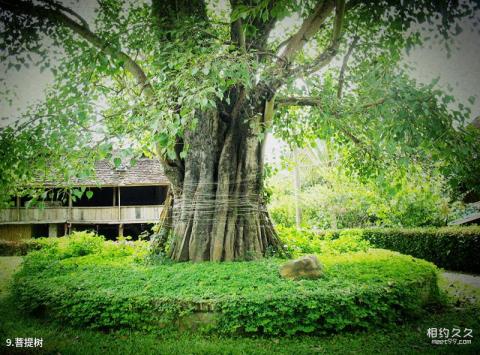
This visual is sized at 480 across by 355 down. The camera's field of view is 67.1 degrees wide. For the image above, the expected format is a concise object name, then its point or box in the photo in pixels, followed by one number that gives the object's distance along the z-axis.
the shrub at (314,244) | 8.01
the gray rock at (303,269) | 5.37
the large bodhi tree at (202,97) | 4.57
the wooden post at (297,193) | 22.87
